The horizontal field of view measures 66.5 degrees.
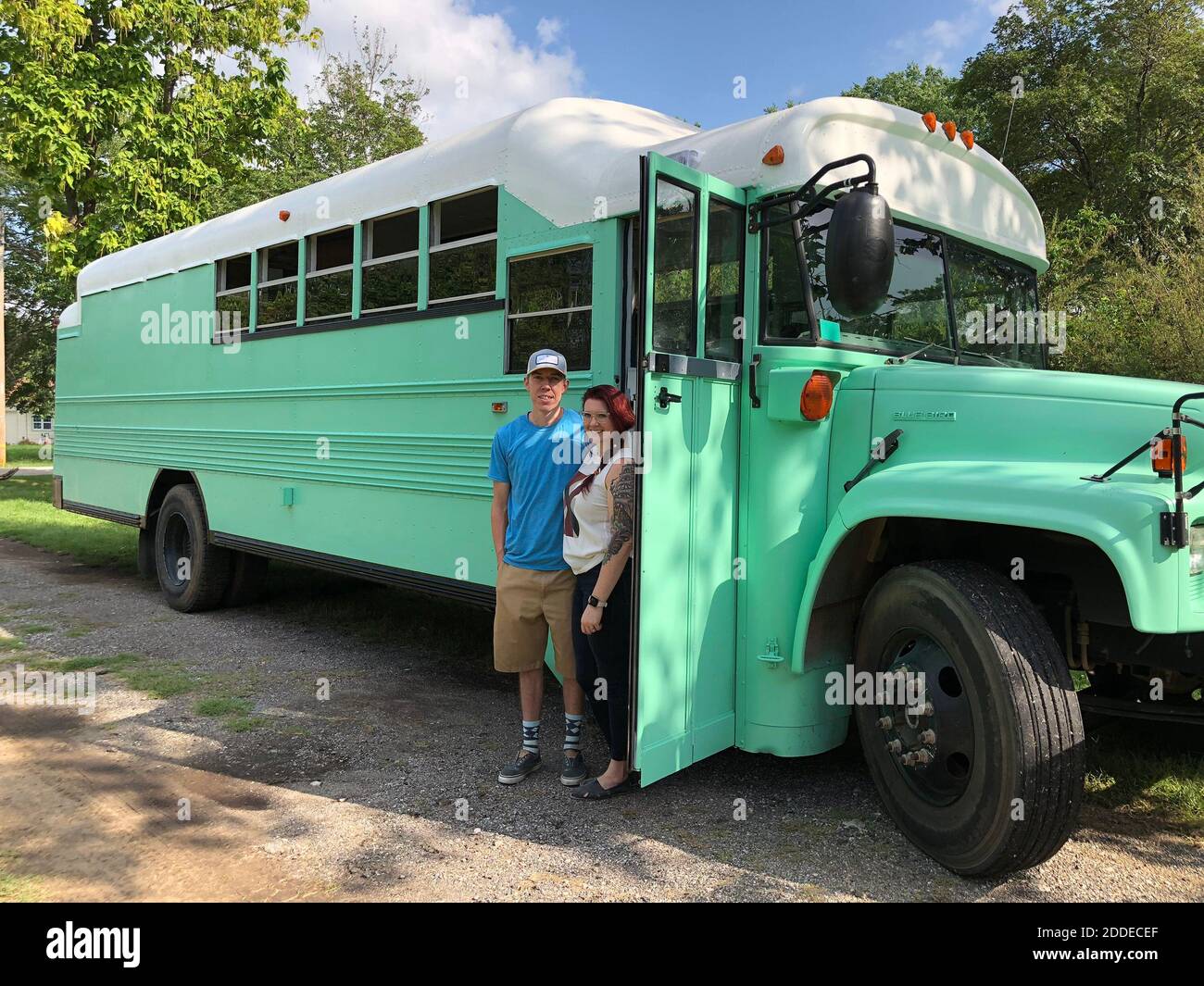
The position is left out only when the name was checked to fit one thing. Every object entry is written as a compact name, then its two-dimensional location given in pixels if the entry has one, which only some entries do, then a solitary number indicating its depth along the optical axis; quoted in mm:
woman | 3475
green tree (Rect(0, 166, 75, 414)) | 26203
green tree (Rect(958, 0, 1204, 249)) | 18922
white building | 54094
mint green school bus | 2852
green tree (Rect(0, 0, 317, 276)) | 12445
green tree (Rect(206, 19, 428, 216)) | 20344
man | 3803
